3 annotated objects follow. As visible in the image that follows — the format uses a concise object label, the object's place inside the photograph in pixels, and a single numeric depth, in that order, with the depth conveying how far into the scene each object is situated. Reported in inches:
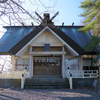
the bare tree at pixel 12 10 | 268.1
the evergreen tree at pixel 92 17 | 465.7
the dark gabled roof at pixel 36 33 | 539.2
